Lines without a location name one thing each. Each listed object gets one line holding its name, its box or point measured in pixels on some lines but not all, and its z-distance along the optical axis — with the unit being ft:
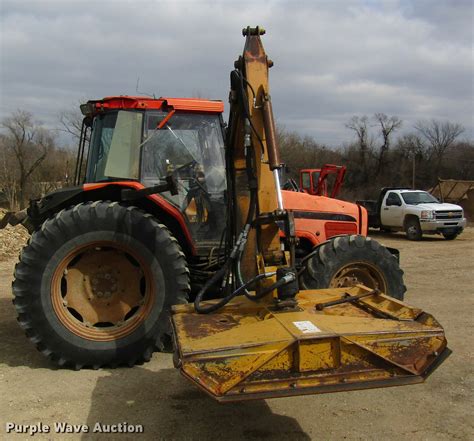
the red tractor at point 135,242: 15.31
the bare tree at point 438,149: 157.99
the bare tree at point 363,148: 163.94
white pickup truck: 54.49
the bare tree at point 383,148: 161.79
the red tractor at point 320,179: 46.01
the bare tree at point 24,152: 108.88
